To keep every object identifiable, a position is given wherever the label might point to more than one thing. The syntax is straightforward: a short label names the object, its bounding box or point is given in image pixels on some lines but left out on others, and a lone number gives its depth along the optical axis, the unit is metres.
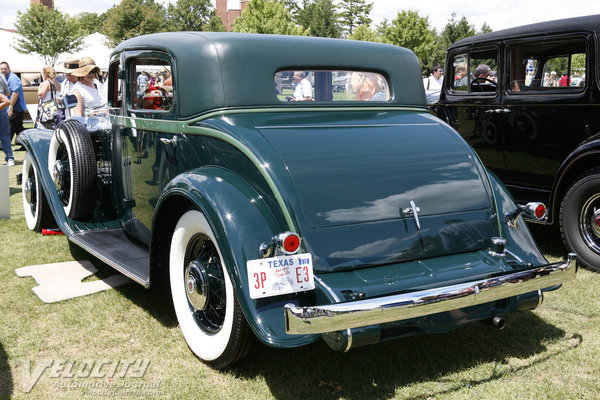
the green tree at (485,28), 66.57
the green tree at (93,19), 84.47
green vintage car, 2.63
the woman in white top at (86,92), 6.59
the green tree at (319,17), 73.00
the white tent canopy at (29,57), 22.64
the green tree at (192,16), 71.56
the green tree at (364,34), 55.34
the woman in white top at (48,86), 11.29
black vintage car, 4.88
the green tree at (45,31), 40.03
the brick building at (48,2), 68.06
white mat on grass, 4.30
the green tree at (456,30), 59.78
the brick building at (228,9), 84.62
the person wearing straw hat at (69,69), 7.39
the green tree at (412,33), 52.25
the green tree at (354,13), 78.74
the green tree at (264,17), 43.50
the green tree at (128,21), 57.34
